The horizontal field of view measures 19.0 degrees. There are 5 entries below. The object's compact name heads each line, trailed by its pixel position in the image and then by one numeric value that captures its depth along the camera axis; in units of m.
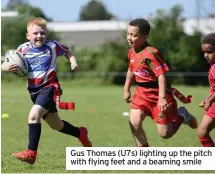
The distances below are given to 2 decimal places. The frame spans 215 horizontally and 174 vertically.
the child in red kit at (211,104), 8.30
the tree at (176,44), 37.62
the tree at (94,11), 124.15
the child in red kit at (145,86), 8.20
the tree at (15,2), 75.06
